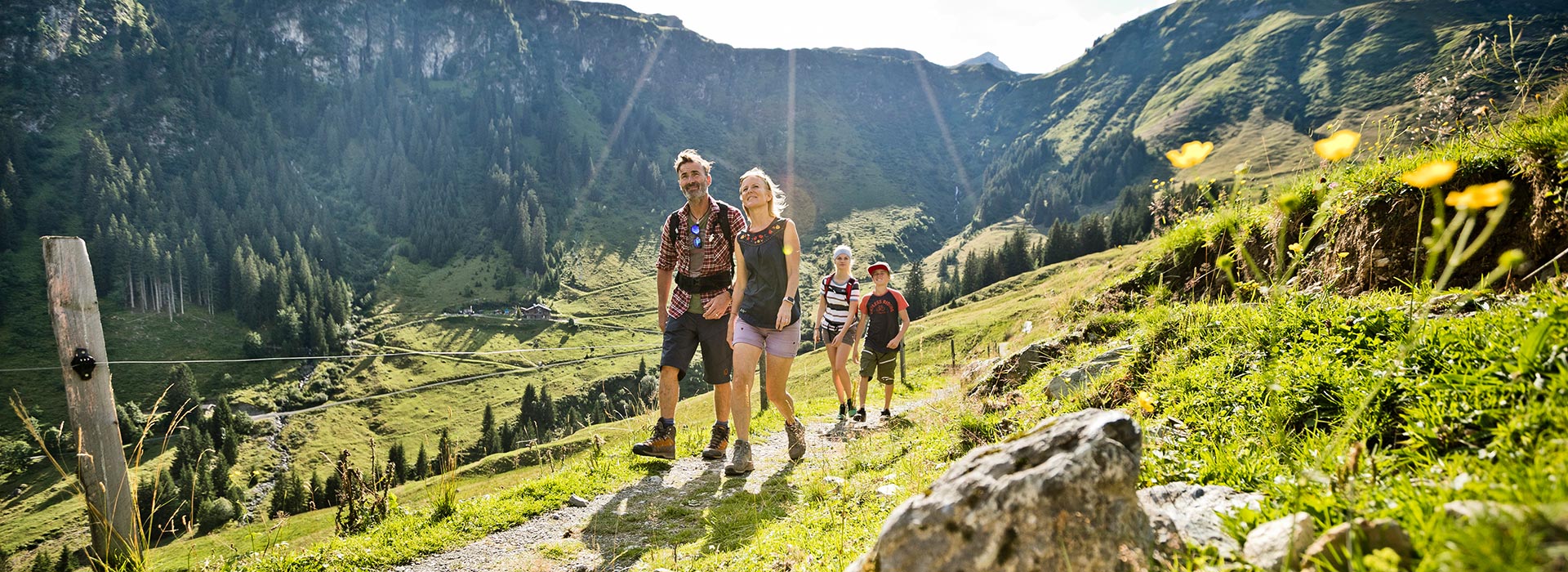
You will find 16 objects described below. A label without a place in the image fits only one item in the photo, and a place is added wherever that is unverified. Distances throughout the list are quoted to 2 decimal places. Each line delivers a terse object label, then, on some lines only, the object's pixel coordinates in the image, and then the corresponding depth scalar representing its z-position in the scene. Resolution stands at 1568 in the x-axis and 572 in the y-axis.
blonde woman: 7.07
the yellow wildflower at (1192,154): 2.70
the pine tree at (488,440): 90.12
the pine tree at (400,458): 76.39
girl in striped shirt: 10.89
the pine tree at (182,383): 98.88
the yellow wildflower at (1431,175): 1.95
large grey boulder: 2.49
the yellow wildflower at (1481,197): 1.75
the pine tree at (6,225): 141.25
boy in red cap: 10.84
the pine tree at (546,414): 94.94
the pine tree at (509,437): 90.06
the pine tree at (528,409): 97.62
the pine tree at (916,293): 97.81
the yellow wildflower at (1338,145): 2.29
